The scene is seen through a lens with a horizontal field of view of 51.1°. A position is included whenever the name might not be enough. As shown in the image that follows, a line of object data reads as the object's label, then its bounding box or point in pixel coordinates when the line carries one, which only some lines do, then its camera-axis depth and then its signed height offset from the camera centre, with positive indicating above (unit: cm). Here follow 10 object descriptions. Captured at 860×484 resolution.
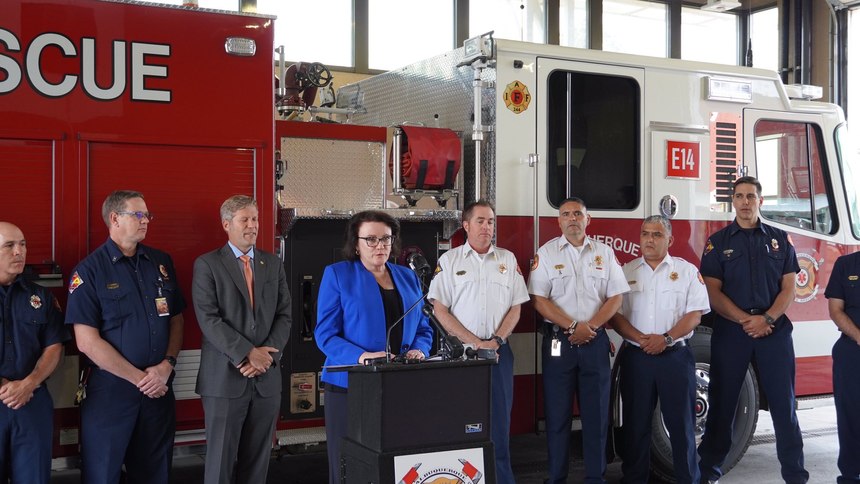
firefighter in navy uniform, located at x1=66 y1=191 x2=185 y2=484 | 419 -48
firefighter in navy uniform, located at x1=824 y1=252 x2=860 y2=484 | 547 -76
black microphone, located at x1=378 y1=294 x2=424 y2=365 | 313 -43
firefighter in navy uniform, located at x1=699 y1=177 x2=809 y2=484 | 550 -53
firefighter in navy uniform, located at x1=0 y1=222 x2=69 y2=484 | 402 -60
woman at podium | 400 -32
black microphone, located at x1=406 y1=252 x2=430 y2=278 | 521 -15
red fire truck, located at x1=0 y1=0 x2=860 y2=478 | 432 +50
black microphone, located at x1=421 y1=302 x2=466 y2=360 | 324 -39
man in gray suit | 436 -53
